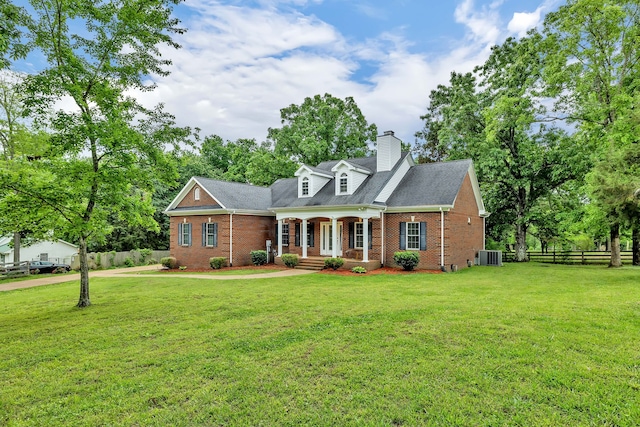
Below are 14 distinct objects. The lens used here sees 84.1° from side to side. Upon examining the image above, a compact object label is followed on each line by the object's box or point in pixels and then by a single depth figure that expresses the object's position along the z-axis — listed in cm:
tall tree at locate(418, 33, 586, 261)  2142
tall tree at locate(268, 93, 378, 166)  3347
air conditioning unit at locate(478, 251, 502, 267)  2131
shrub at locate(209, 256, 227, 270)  2025
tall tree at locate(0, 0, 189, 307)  890
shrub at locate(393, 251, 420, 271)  1750
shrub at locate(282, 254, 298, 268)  1983
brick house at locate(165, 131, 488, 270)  1827
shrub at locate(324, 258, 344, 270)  1803
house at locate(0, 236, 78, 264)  3189
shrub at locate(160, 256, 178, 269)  2175
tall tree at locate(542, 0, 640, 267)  1814
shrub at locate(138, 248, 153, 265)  2662
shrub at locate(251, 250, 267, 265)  2116
